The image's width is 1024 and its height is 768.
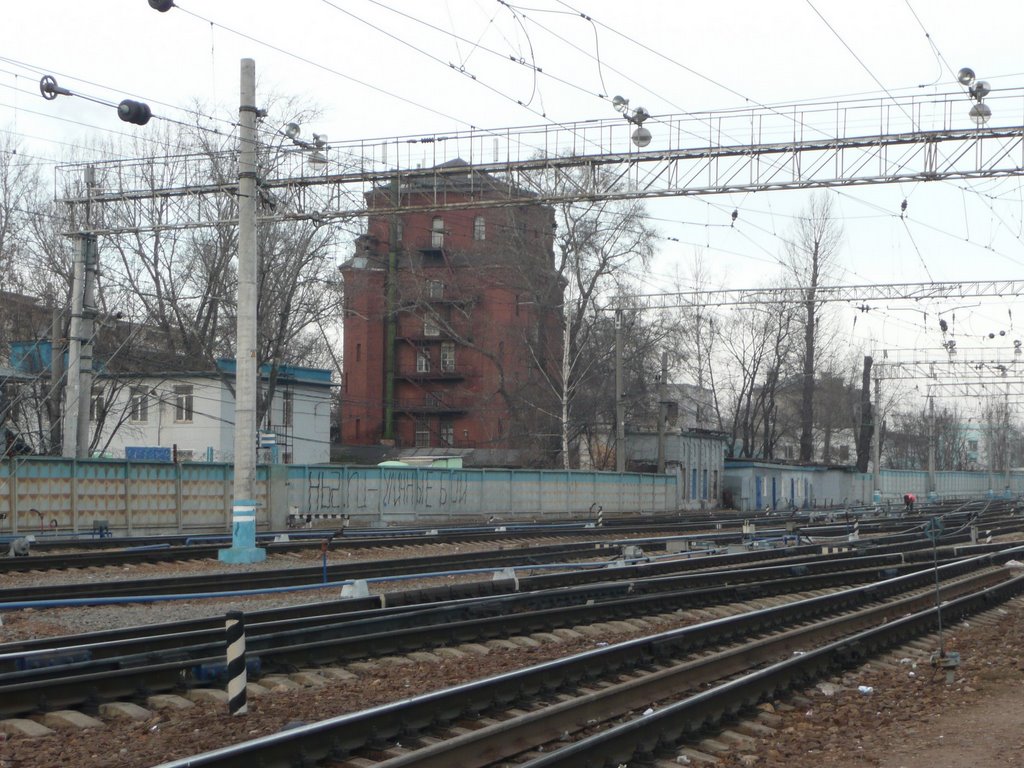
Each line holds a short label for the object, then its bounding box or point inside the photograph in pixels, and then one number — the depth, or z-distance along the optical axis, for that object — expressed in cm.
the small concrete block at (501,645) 1189
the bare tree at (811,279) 6712
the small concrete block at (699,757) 764
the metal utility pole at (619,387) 4519
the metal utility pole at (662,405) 5069
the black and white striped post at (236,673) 830
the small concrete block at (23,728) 764
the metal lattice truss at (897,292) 3822
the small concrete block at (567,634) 1283
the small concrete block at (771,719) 879
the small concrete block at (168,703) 859
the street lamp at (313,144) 2673
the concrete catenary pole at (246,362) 2080
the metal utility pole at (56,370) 3111
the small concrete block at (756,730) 846
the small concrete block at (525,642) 1217
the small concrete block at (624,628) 1352
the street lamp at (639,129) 2508
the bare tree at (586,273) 4969
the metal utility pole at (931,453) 7425
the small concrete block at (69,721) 794
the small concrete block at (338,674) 1001
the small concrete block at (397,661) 1074
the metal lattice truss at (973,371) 5656
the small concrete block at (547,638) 1250
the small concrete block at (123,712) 829
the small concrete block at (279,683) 945
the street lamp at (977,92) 2311
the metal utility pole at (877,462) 6393
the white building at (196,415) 4700
